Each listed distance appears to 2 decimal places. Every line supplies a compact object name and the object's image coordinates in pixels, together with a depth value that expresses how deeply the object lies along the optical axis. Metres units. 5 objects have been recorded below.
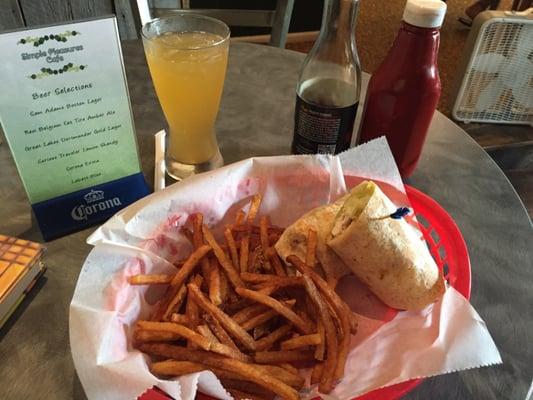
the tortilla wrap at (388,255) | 0.66
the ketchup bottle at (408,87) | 0.77
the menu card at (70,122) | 0.64
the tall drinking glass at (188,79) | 0.82
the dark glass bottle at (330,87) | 0.85
